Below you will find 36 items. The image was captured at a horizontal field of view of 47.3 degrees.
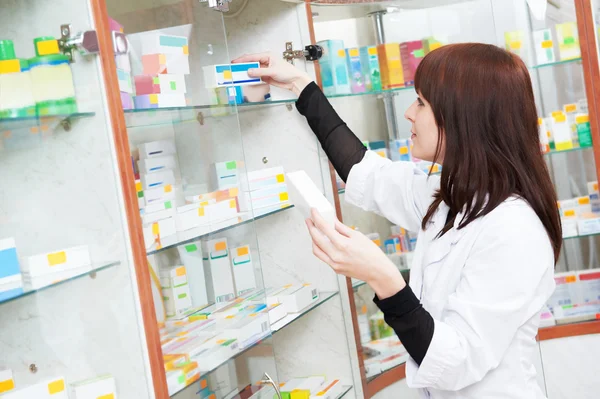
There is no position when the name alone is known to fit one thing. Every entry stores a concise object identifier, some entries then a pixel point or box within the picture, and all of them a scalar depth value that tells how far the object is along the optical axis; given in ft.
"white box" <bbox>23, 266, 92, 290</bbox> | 4.97
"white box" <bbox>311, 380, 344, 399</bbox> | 8.99
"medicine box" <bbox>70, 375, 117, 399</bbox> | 5.26
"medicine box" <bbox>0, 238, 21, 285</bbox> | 4.79
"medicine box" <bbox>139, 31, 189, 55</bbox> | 6.13
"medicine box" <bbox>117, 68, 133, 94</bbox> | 5.55
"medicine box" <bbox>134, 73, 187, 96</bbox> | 5.98
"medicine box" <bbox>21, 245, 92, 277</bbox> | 5.05
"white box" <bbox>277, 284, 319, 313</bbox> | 8.99
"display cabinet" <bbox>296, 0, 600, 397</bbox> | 11.05
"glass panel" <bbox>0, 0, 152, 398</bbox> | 5.12
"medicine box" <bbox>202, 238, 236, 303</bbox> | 6.88
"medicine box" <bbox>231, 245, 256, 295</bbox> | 7.16
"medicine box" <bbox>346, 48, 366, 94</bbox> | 10.84
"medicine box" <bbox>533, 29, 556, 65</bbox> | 11.91
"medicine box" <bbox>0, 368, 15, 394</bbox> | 5.14
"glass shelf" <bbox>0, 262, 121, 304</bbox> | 4.90
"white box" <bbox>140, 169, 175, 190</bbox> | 6.16
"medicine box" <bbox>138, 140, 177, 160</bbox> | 6.11
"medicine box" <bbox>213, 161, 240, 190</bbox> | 7.04
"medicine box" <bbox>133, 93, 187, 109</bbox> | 5.94
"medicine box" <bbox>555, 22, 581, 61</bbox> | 11.51
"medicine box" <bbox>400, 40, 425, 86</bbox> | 11.57
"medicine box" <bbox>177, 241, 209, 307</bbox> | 6.52
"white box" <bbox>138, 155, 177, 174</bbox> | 6.20
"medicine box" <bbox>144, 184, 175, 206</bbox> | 6.09
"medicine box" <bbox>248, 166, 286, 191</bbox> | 8.63
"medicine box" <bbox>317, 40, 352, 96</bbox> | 10.01
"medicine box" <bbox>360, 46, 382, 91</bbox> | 11.13
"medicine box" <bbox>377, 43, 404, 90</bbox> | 11.44
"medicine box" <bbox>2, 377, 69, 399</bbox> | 4.97
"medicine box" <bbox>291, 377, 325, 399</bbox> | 8.91
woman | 5.37
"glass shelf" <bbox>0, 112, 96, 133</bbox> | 4.94
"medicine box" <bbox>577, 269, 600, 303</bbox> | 12.13
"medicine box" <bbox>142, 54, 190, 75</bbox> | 6.14
